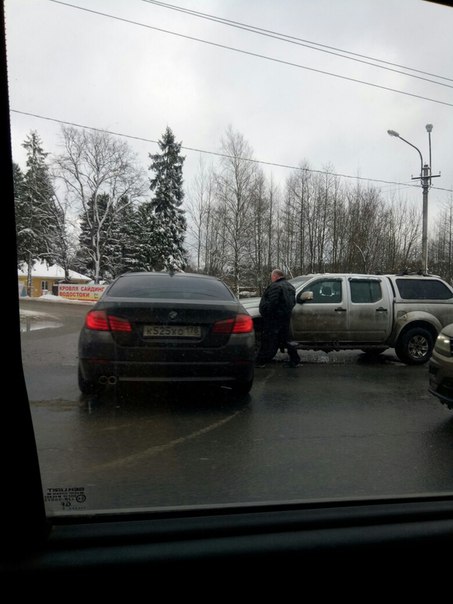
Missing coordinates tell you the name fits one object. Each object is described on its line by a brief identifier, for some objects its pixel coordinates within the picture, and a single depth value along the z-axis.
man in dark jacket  7.72
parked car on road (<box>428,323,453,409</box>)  4.19
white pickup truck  8.89
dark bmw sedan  4.09
